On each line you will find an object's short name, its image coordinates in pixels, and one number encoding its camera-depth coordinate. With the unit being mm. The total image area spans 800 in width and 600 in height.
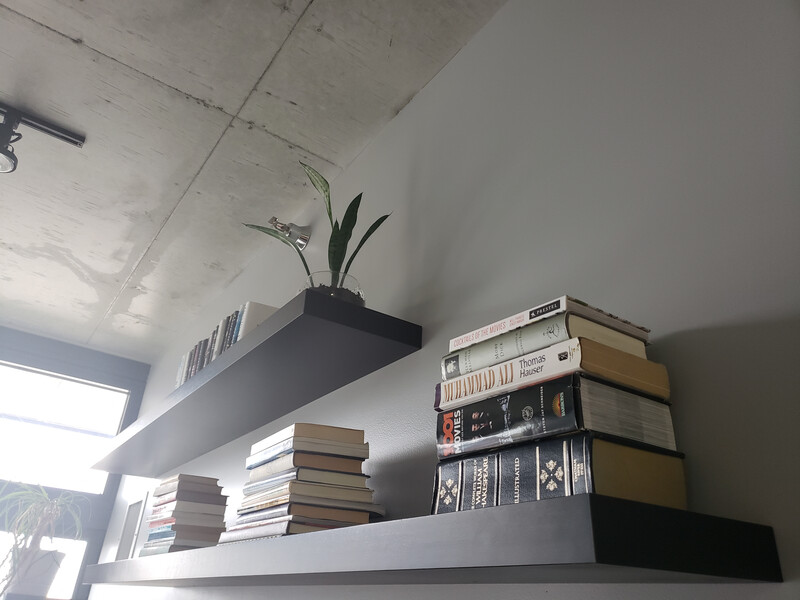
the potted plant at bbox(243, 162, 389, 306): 1568
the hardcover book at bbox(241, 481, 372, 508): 1222
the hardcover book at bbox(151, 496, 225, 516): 1962
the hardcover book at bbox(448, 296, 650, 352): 814
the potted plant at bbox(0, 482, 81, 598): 2949
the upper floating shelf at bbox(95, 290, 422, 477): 1420
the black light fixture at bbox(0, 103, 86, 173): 2092
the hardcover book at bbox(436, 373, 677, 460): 739
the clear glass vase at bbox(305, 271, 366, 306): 1551
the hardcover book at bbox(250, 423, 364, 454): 1270
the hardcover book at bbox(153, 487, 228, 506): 1990
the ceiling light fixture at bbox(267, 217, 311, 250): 2316
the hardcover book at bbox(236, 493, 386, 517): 1214
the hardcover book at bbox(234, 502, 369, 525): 1203
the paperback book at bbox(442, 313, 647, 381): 798
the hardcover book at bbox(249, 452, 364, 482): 1249
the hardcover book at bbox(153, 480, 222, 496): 2010
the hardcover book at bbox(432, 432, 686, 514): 705
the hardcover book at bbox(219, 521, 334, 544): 1183
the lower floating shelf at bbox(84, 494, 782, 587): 594
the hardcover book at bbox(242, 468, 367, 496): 1239
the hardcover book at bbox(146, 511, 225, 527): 1936
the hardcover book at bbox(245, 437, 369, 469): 1258
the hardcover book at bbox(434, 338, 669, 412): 766
